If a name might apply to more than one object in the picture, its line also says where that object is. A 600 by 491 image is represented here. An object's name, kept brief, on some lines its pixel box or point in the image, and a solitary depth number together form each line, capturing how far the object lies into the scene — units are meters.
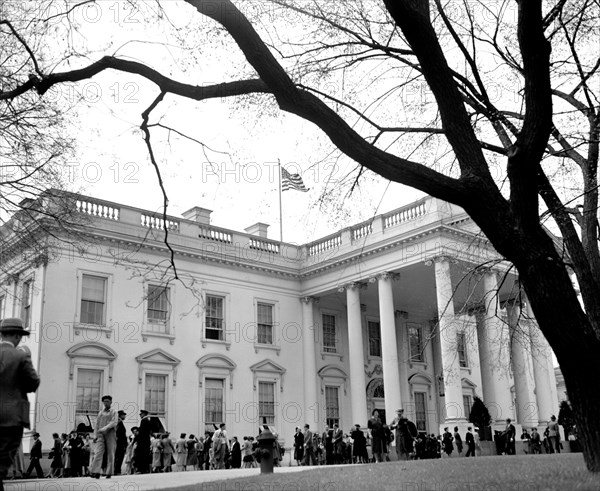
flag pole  37.38
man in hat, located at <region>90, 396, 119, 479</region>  14.29
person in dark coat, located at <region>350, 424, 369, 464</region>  24.09
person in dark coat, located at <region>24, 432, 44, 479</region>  20.87
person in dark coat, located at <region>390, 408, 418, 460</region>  22.34
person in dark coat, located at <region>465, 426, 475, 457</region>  24.34
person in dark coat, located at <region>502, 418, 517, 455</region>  25.89
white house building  25.55
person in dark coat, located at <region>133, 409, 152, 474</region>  17.77
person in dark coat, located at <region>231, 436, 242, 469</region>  24.00
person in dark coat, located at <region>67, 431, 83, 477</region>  20.52
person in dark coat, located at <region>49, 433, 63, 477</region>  21.45
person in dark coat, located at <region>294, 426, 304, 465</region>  26.53
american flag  31.81
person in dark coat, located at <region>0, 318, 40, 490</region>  5.73
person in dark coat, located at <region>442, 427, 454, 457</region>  24.61
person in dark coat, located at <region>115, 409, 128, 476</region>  15.83
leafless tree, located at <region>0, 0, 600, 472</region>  7.57
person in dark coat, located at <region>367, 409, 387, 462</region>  22.39
